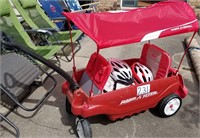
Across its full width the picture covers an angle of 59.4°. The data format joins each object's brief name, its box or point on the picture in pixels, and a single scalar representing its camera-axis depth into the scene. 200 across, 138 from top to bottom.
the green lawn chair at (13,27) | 3.07
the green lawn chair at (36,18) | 3.51
